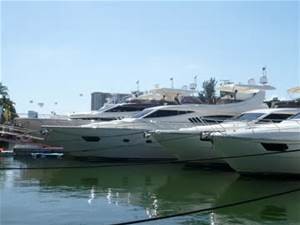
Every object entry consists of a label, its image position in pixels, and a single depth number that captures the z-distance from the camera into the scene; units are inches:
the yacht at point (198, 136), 633.1
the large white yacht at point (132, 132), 749.0
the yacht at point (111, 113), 914.8
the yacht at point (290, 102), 814.9
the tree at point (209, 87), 1623.6
